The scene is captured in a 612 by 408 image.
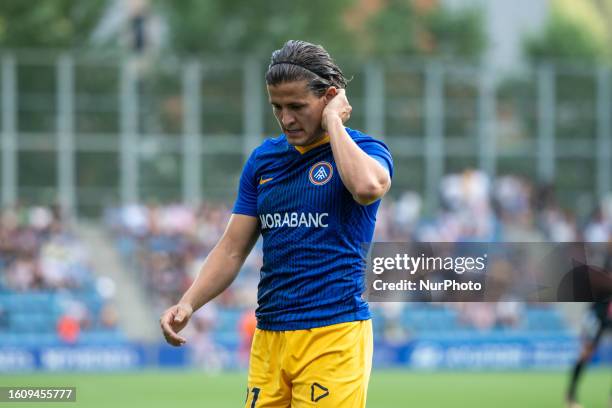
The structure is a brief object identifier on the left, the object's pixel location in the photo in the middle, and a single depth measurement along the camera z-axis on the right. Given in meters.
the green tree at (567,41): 48.72
